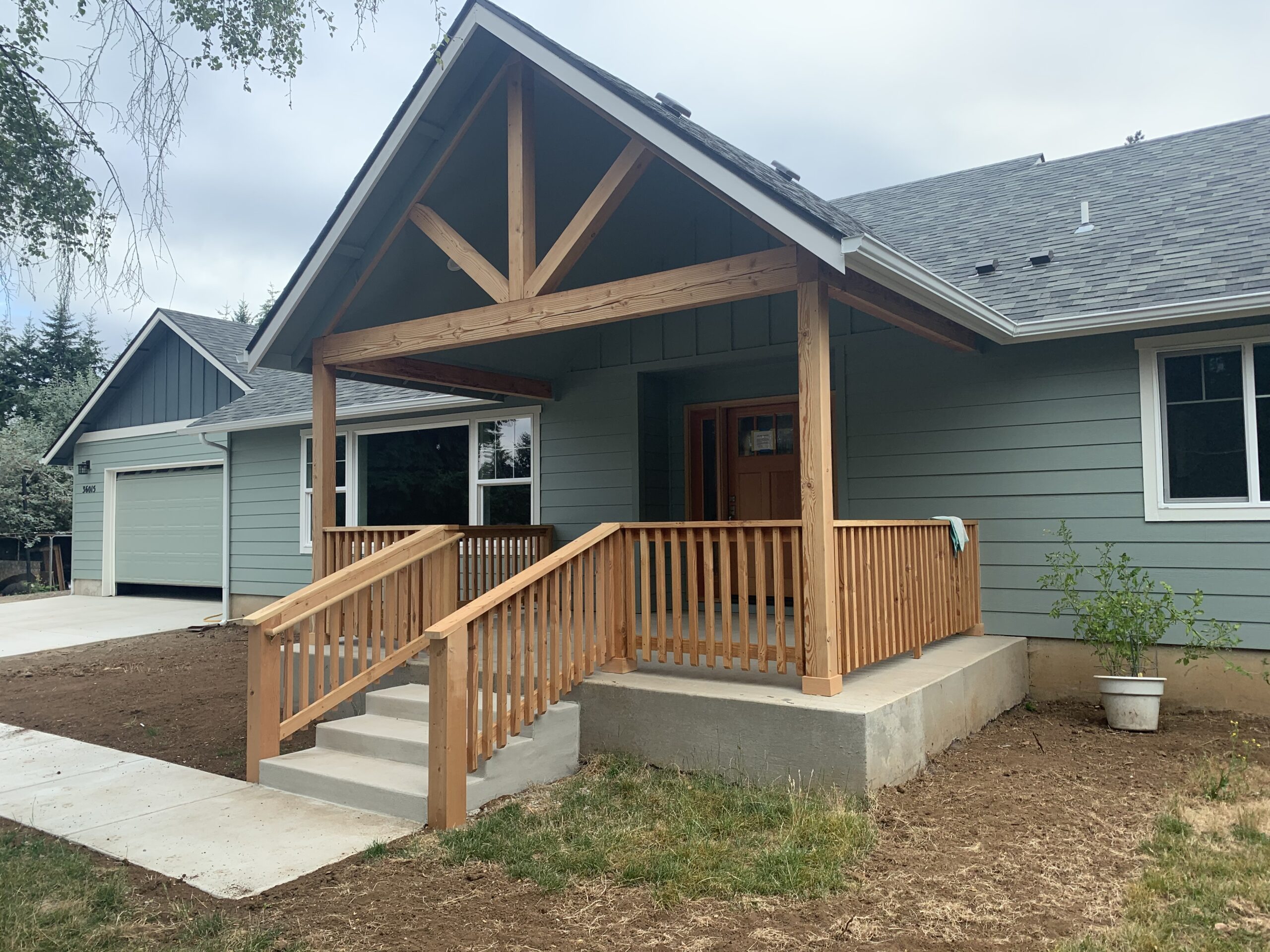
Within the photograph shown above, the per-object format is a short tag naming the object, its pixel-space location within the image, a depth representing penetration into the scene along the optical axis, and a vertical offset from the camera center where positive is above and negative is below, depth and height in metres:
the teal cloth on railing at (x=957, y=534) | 6.61 -0.22
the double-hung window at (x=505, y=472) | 10.09 +0.43
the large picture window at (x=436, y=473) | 10.21 +0.45
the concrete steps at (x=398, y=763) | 4.77 -1.46
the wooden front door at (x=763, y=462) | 8.20 +0.41
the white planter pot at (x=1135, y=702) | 5.84 -1.30
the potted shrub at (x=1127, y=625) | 5.88 -0.83
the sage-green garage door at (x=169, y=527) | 14.44 -0.25
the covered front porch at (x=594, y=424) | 4.87 +0.74
